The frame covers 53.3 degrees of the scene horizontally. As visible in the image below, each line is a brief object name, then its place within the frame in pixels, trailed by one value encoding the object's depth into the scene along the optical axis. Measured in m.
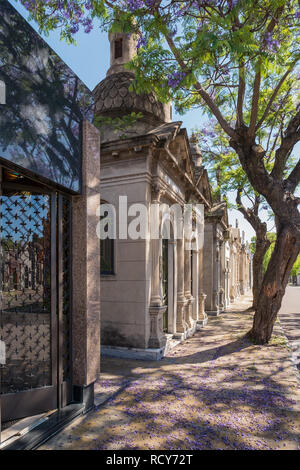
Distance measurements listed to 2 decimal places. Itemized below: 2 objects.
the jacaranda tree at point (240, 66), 5.34
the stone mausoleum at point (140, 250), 7.31
